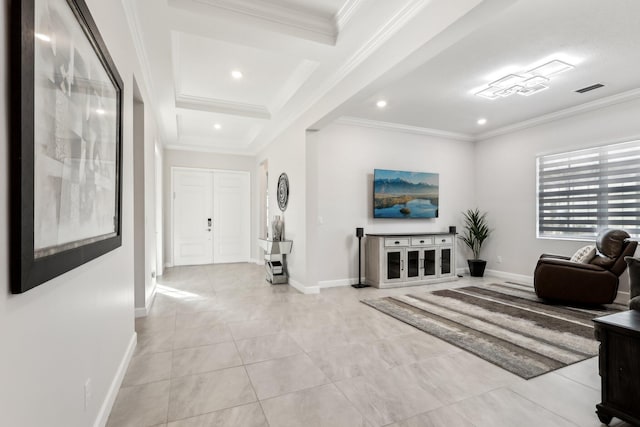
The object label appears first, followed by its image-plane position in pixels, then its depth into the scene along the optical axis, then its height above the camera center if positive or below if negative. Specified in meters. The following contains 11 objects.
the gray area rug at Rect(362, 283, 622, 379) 2.56 -1.14
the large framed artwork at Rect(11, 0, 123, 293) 0.84 +0.24
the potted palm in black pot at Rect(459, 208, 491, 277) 5.95 -0.41
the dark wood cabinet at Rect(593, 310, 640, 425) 1.69 -0.84
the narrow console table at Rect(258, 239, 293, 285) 5.27 -0.76
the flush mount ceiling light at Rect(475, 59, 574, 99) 3.49 +1.56
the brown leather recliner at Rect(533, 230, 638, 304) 3.78 -0.74
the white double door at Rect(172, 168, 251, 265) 7.11 -0.11
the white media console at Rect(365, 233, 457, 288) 5.04 -0.76
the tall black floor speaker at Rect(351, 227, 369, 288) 5.02 -0.68
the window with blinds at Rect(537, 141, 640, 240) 4.31 +0.33
